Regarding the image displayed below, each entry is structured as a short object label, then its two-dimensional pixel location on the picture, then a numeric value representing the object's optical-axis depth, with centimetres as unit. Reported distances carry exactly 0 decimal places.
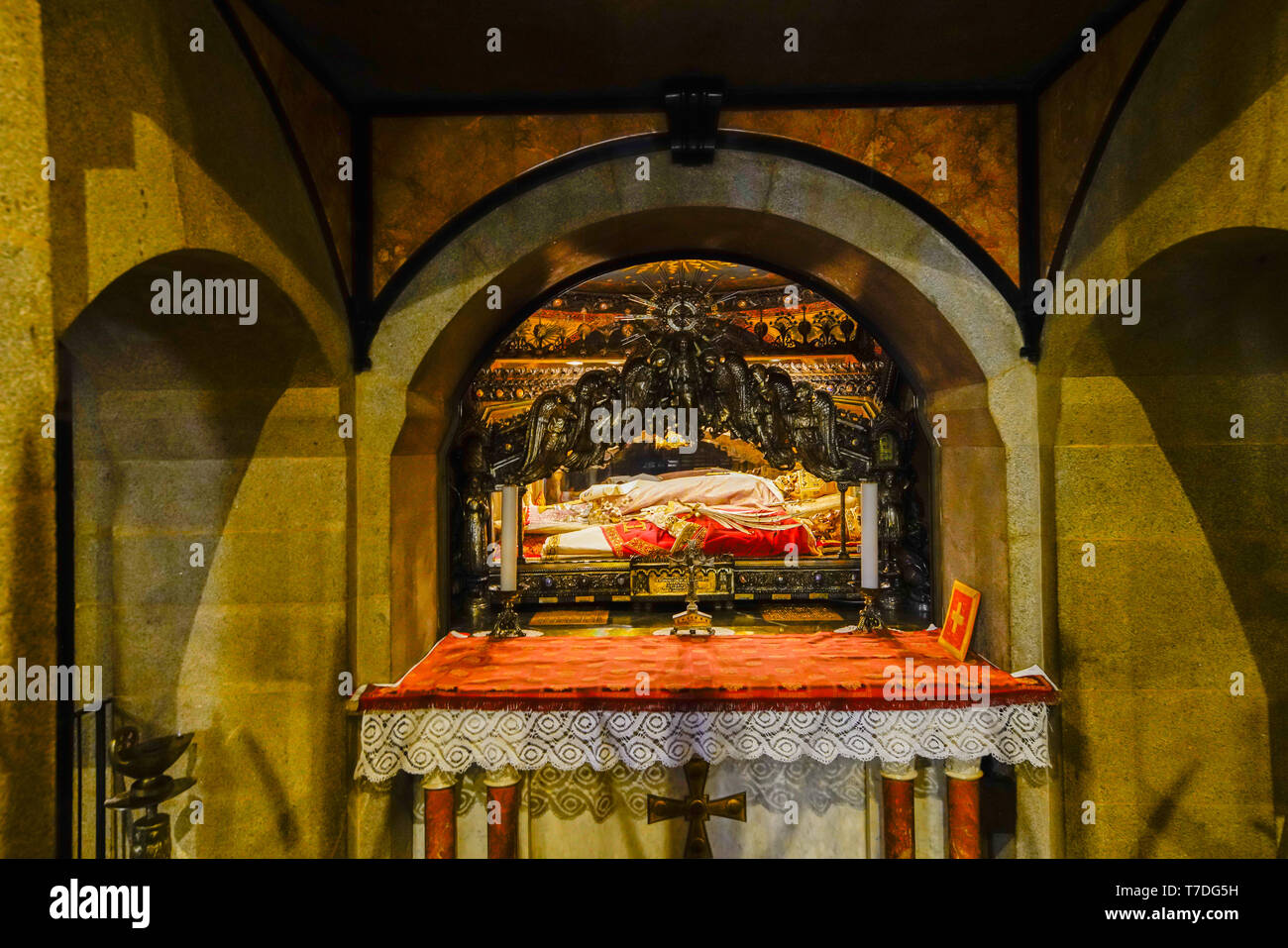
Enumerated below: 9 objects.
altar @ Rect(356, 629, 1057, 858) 263
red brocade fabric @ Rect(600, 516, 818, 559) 375
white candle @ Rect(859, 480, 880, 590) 332
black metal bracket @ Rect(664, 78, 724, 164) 263
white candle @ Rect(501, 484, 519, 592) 333
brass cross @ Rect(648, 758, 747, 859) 269
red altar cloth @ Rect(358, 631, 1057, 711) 263
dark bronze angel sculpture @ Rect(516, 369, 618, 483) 351
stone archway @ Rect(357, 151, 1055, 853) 279
